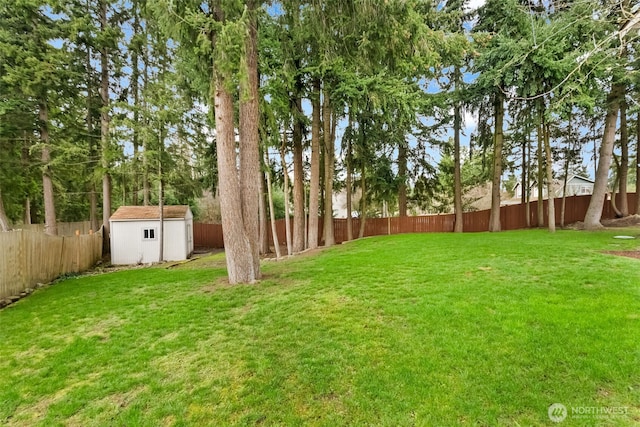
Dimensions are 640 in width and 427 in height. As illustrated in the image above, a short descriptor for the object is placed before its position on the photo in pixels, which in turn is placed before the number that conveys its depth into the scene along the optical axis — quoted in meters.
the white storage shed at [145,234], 12.27
